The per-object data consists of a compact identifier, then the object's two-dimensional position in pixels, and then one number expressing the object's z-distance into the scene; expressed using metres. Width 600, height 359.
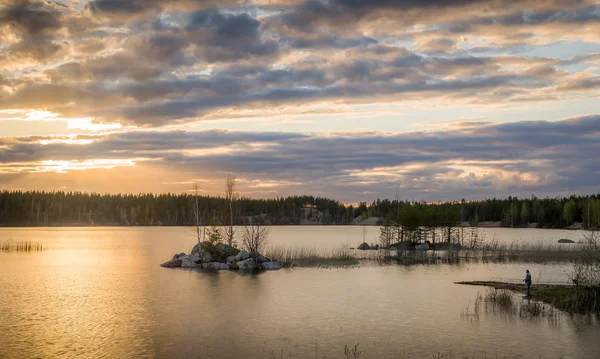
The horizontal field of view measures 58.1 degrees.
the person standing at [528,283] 36.50
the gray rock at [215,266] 61.47
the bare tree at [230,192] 67.49
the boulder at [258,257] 61.53
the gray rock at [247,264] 60.31
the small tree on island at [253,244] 62.12
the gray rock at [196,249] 66.09
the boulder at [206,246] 65.31
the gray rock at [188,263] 62.29
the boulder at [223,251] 64.56
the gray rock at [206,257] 63.79
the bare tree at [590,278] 33.09
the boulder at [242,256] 62.23
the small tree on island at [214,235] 64.94
